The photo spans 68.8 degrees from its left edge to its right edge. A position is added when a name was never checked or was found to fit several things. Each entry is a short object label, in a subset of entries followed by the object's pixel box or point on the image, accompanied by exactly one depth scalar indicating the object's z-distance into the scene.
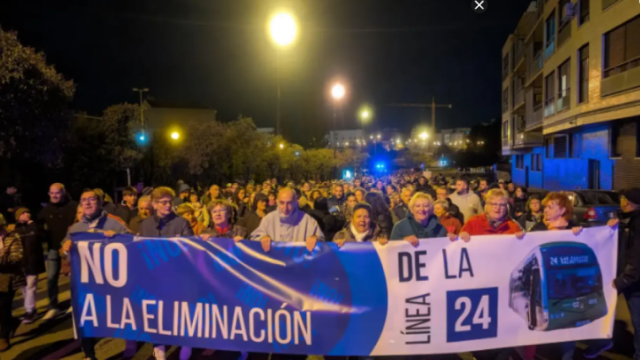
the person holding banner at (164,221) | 5.07
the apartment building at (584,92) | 17.31
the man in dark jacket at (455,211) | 7.16
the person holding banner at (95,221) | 5.03
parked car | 11.26
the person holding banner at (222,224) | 4.88
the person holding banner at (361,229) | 4.61
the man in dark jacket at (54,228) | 6.46
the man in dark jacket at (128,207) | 7.81
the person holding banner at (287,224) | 4.69
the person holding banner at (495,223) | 4.48
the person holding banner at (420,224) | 4.52
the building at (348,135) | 172.38
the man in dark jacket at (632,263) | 4.21
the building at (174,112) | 83.06
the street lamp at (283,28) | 8.16
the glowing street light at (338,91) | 13.63
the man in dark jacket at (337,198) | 10.42
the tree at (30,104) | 14.66
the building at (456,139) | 190.88
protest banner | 4.25
